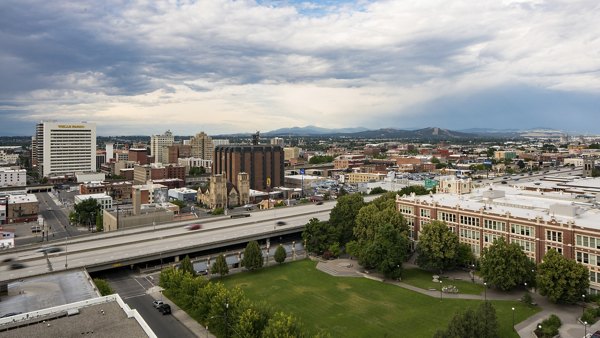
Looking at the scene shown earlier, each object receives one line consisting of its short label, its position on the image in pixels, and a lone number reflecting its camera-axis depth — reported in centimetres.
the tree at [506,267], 5556
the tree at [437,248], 6419
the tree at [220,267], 6469
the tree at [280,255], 7206
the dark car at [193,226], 9164
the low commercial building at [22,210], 12194
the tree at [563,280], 5116
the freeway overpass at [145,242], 6738
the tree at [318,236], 7712
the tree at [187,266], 6092
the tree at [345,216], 8081
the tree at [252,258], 6825
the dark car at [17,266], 6469
